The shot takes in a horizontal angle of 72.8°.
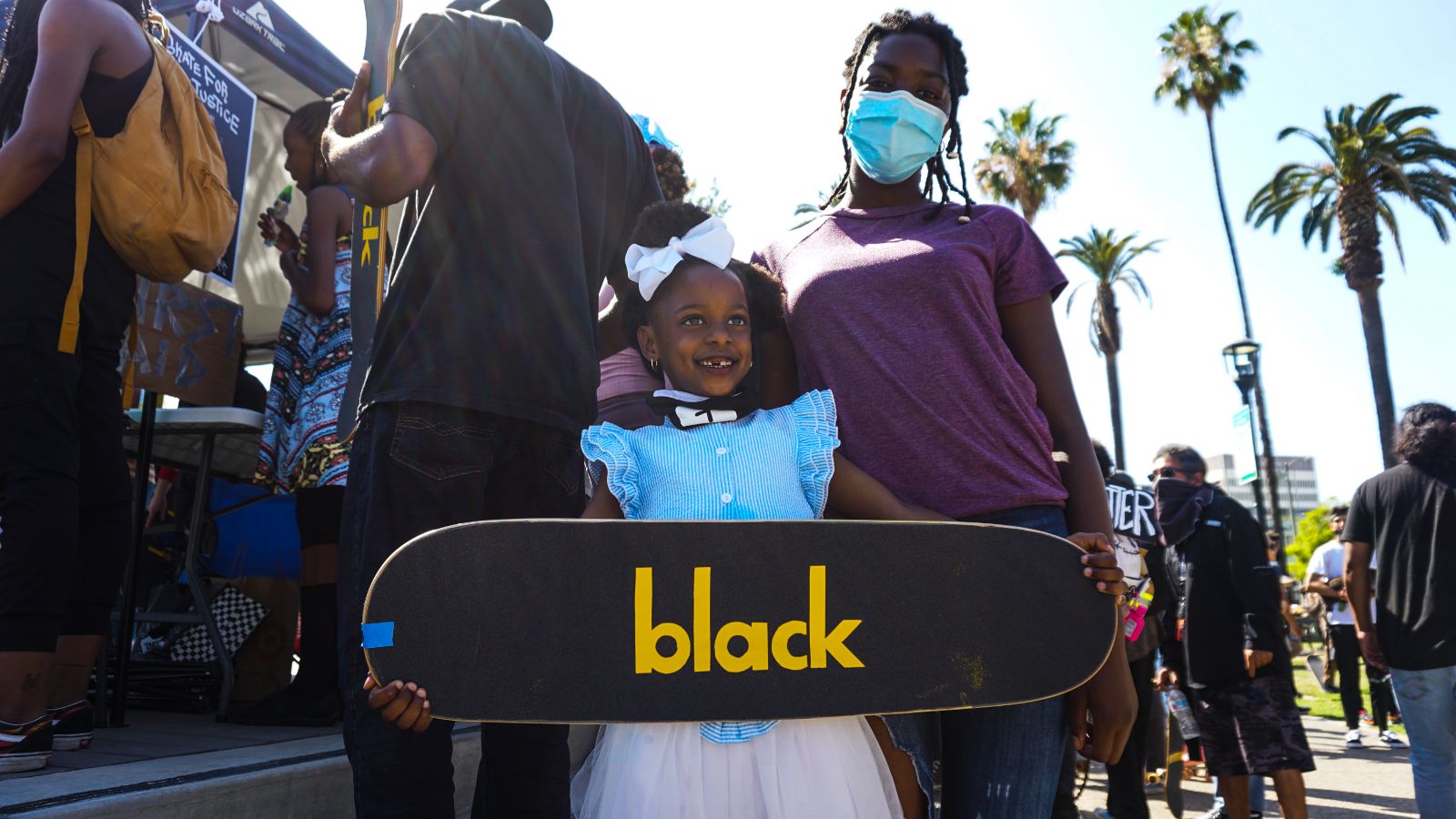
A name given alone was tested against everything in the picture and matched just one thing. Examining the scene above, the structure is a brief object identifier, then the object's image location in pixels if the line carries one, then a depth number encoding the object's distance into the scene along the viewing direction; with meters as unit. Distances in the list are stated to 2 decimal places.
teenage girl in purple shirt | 1.73
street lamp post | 13.90
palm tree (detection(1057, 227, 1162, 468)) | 31.09
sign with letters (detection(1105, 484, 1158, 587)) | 4.89
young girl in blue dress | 1.63
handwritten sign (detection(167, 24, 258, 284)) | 4.35
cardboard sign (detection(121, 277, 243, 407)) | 3.34
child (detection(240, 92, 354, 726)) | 3.11
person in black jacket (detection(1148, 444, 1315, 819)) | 4.56
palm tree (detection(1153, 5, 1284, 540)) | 26.09
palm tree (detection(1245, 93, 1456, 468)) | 22.12
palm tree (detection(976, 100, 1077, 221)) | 26.94
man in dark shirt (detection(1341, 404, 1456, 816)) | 4.28
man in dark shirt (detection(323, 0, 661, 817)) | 1.69
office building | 162.75
